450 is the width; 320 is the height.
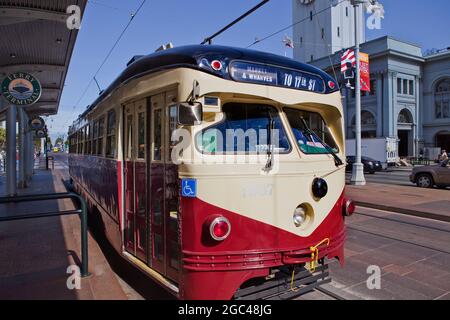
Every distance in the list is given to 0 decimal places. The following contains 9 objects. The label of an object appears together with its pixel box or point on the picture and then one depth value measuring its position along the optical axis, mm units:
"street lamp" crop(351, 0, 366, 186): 16469
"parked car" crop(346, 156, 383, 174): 27031
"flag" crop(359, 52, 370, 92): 17688
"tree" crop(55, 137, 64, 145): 142850
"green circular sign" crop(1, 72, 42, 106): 9438
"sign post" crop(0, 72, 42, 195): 9438
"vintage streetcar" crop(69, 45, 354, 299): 3461
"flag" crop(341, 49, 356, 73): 17453
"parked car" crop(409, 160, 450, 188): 15102
